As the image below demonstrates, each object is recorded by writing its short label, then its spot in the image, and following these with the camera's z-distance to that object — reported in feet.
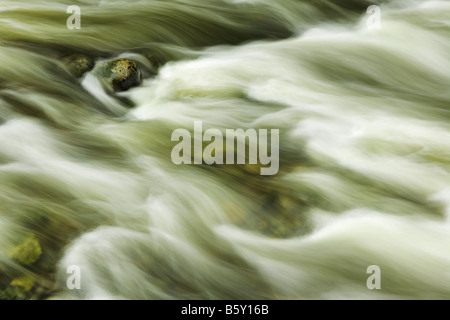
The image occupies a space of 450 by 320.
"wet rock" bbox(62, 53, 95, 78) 20.12
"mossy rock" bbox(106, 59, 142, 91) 19.71
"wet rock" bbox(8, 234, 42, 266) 12.99
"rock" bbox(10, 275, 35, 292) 12.57
